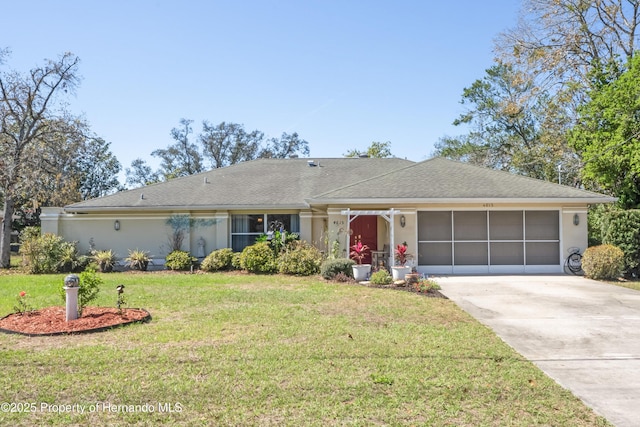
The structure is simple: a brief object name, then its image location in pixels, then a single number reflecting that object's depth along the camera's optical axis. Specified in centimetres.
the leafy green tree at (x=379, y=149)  3875
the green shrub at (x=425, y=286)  1085
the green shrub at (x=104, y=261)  1614
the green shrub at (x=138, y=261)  1652
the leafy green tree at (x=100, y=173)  3650
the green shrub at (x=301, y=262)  1446
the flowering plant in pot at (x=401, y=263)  1263
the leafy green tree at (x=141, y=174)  4575
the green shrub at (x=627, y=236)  1325
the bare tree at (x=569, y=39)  2050
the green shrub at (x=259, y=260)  1498
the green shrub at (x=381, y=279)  1202
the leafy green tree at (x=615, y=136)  1617
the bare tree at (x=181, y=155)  4547
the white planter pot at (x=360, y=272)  1301
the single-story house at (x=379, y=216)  1455
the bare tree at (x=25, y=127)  1890
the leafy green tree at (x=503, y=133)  2662
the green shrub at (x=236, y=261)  1576
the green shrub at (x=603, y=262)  1293
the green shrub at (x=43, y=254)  1593
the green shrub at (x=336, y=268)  1313
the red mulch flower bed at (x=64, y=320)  699
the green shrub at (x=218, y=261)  1577
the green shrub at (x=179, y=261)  1608
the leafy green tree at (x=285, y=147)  4575
